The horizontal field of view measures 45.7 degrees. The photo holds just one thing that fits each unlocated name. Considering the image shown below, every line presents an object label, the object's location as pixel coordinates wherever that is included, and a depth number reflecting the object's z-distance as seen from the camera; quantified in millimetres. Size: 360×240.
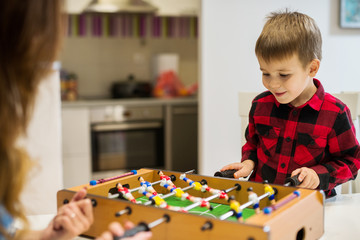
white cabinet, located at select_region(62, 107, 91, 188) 3744
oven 3850
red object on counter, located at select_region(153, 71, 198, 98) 4270
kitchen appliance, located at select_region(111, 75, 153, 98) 4137
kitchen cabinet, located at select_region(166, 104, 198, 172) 4062
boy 1406
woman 626
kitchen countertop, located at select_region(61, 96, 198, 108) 3732
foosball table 849
